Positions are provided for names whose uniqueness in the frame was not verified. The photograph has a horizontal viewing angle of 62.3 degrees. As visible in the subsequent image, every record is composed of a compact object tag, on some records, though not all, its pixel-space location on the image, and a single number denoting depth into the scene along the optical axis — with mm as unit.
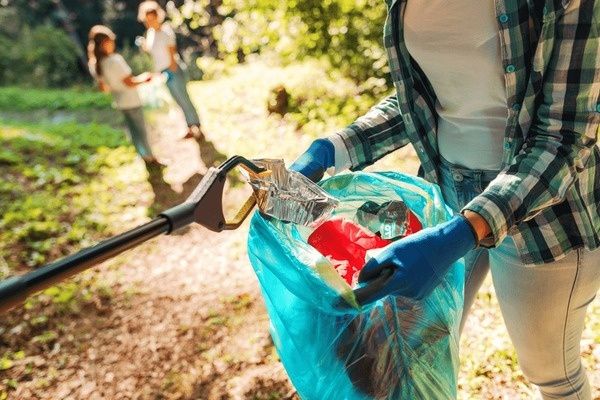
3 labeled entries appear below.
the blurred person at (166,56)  5469
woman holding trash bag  981
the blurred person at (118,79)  4988
